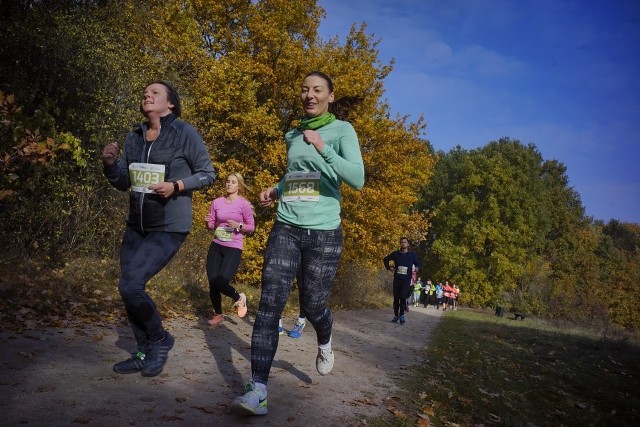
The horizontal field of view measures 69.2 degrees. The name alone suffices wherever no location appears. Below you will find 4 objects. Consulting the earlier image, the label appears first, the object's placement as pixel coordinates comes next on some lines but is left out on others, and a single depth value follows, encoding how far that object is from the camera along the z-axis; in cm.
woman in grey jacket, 357
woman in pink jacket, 696
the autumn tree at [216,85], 1022
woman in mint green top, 326
